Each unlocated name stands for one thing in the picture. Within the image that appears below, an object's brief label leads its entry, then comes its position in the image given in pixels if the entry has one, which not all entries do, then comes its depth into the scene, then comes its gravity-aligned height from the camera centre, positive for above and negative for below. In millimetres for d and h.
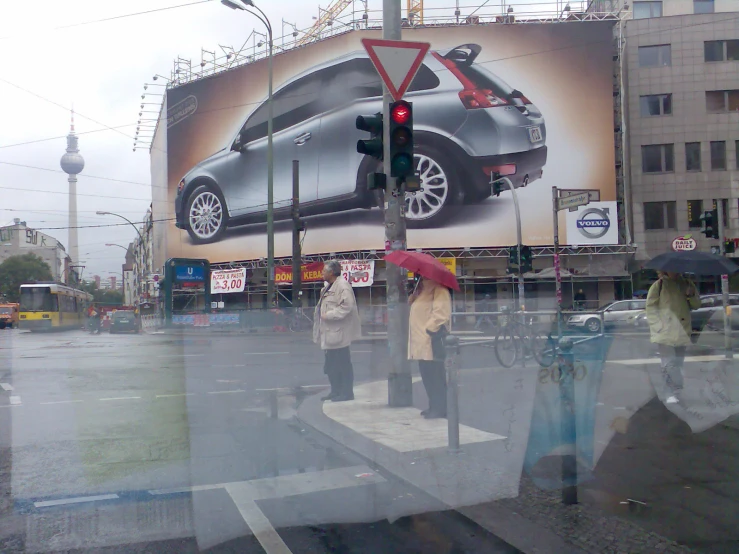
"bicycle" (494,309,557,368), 12586 -927
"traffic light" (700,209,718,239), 13016 +1193
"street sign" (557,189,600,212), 15336 +2009
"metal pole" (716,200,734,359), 13648 -203
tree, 69062 +3011
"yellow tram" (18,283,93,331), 36625 -275
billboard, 34656 +8096
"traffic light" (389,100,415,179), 8086 +1776
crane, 39844 +15741
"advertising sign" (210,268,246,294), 39309 +977
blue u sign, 34016 +1267
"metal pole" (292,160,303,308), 27719 +2080
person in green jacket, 8430 -392
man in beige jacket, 8688 -406
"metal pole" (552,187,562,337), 16834 +792
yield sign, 7922 +2673
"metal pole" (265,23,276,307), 28250 +3342
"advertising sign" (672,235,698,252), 10570 +667
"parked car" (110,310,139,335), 32969 -1057
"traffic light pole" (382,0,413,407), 8375 -50
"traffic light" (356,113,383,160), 8477 +1918
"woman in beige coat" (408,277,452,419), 7656 -450
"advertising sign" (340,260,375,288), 33906 +1097
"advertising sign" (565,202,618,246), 34531 +3092
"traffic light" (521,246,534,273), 20014 +912
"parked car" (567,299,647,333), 13005 -701
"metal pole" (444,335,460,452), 6012 -827
